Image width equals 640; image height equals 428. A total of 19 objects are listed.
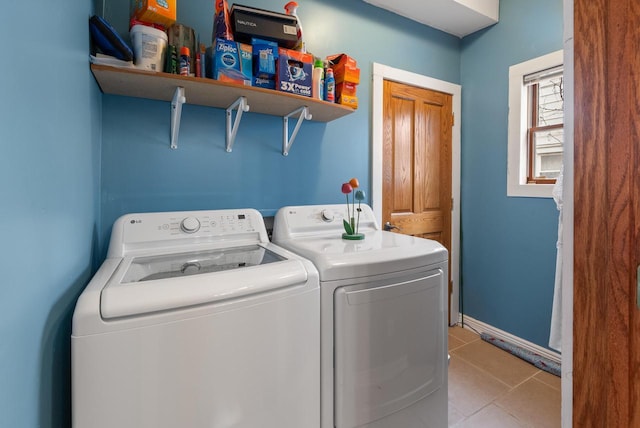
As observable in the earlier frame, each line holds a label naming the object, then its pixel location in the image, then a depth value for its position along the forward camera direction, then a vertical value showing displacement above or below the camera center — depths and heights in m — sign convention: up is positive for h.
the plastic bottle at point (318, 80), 1.69 +0.69
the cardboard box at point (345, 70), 1.79 +0.79
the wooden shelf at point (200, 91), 1.30 +0.54
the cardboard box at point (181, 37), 1.47 +0.80
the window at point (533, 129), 2.31 +0.59
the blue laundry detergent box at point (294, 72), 1.54 +0.67
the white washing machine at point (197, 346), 0.80 -0.40
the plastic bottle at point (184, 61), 1.38 +0.64
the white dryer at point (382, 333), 1.18 -0.50
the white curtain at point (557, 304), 1.97 -0.61
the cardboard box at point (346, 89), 1.80 +0.68
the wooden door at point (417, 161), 2.44 +0.38
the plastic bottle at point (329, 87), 1.76 +0.66
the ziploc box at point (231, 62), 1.42 +0.66
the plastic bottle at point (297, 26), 1.62 +0.93
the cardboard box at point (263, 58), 1.50 +0.71
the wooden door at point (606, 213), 0.51 -0.01
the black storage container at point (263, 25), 1.49 +0.88
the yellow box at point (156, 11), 1.33 +0.83
